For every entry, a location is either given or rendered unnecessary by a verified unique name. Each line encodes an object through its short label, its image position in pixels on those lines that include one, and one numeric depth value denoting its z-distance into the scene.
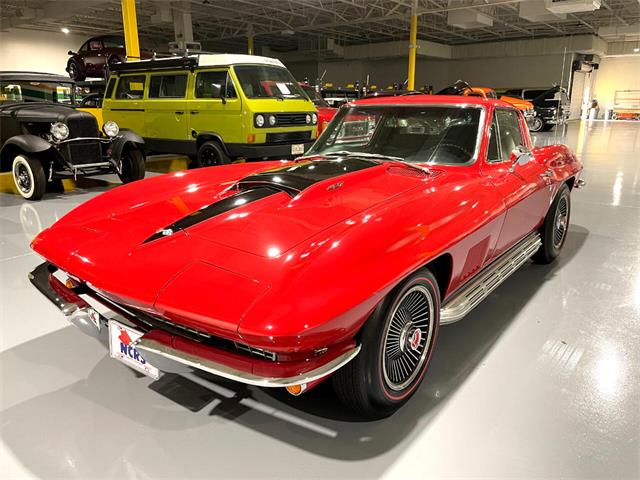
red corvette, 1.57
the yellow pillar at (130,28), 9.62
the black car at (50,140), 5.94
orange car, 14.99
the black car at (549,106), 18.38
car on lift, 14.40
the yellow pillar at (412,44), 18.02
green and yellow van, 7.07
